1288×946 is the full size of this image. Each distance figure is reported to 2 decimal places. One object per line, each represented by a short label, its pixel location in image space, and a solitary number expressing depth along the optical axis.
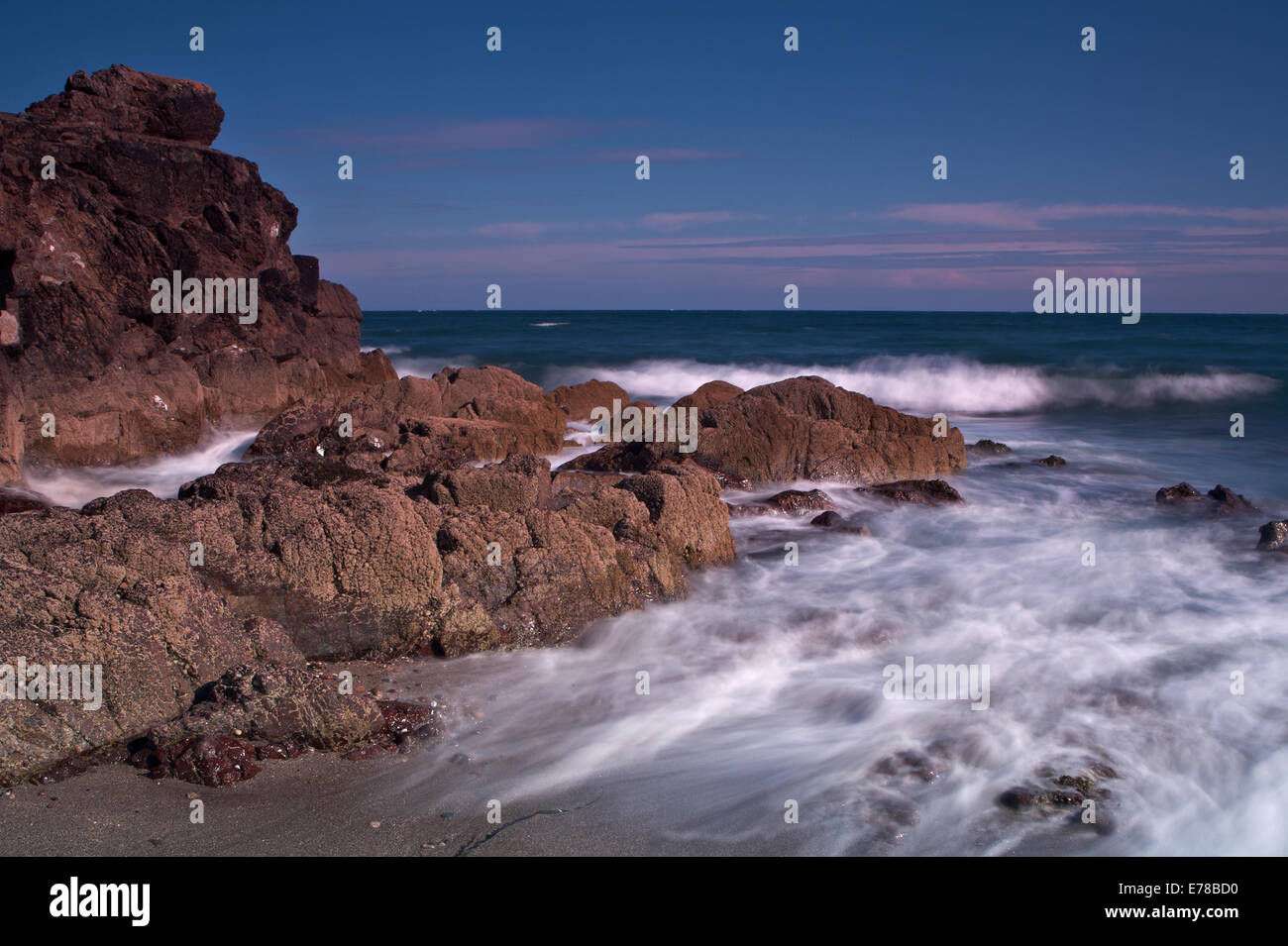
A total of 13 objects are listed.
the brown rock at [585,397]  16.56
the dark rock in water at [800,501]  9.73
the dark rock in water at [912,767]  4.52
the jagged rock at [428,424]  11.55
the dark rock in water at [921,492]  10.41
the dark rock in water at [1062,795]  4.19
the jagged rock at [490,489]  6.79
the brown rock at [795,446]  11.22
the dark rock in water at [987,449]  14.26
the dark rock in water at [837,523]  9.03
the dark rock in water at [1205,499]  10.40
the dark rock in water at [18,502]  7.95
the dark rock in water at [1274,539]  8.65
